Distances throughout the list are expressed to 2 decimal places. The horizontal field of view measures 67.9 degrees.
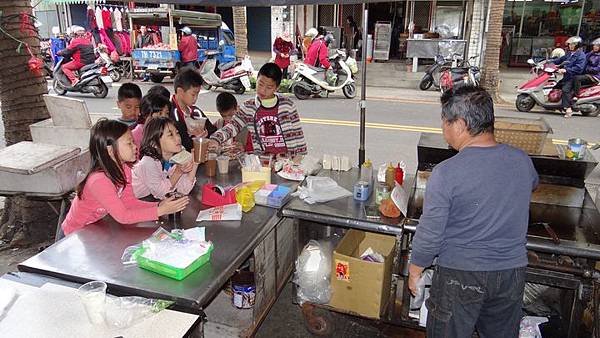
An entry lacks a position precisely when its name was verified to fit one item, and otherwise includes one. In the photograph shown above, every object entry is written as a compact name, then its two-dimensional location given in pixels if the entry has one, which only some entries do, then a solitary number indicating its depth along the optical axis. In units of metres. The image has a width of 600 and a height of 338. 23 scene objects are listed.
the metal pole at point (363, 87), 3.23
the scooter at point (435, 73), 11.20
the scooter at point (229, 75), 11.23
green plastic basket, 1.91
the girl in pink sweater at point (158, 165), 2.73
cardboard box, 2.59
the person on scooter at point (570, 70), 8.52
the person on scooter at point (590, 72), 8.52
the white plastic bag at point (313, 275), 2.80
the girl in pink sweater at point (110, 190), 2.32
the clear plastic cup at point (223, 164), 3.27
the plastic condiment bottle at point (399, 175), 2.91
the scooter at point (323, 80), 10.44
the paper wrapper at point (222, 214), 2.47
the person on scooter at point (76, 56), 10.57
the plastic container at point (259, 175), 2.98
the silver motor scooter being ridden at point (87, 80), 10.52
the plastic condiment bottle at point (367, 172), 3.07
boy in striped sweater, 3.56
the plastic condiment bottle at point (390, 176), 2.90
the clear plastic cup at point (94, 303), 1.68
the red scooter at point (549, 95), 8.56
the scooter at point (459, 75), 10.20
